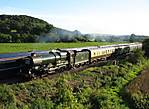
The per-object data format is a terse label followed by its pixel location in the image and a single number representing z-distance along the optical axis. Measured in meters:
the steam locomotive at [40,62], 14.66
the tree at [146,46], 42.08
